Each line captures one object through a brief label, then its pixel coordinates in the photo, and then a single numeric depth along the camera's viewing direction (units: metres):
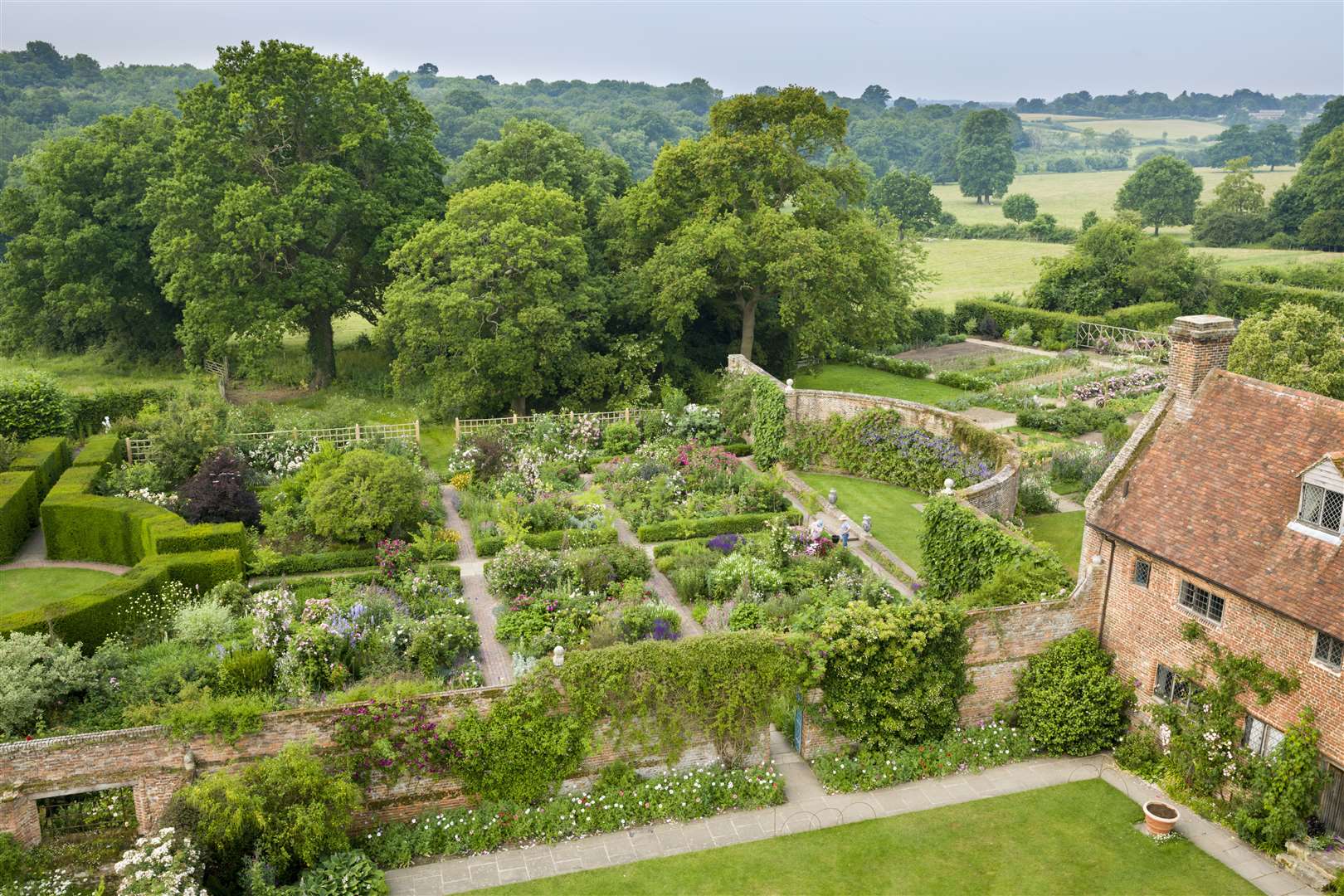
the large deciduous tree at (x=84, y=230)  40.38
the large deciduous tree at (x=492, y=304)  34.53
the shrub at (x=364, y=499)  25.53
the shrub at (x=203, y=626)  20.09
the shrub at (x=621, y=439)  33.03
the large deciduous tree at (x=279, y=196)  36.38
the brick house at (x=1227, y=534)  15.59
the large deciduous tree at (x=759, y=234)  36.81
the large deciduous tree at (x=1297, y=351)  33.28
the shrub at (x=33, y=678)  16.45
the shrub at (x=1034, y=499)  28.72
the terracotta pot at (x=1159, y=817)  16.20
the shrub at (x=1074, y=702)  18.47
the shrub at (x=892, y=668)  17.33
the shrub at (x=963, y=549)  20.58
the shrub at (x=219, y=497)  25.77
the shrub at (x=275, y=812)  14.52
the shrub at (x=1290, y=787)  15.35
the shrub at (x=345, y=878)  14.72
